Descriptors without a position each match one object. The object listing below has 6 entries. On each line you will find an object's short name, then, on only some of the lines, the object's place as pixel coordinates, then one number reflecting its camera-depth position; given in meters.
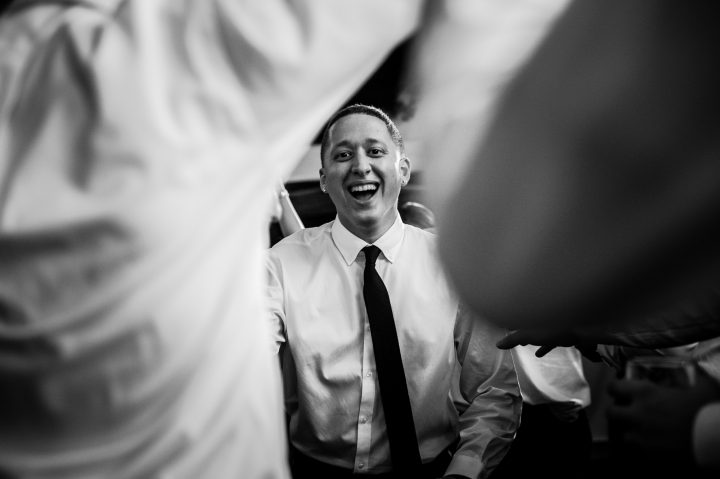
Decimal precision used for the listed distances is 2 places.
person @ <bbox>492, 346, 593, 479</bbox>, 2.03
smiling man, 1.59
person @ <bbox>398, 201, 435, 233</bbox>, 2.66
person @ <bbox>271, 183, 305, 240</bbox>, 2.48
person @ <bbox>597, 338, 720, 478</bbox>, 0.71
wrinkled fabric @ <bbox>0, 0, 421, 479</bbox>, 0.42
